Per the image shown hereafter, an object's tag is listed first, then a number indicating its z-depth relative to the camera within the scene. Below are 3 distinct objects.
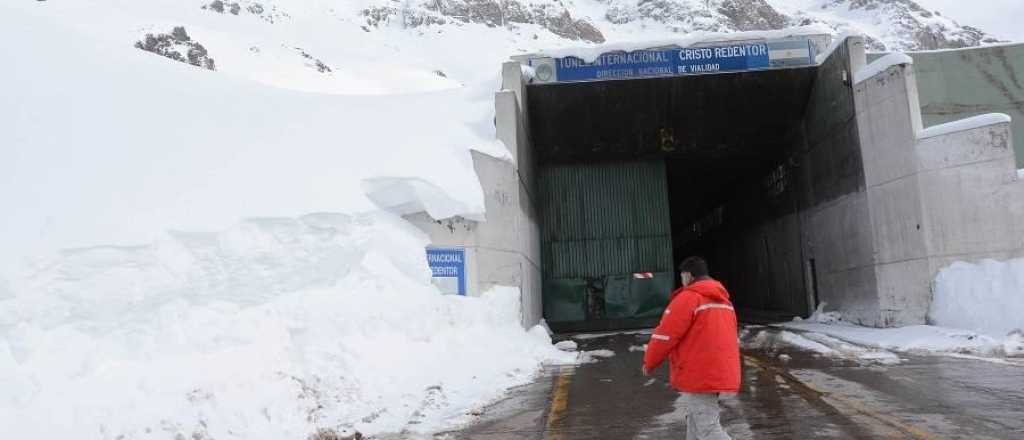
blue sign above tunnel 20.20
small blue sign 13.05
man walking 4.61
